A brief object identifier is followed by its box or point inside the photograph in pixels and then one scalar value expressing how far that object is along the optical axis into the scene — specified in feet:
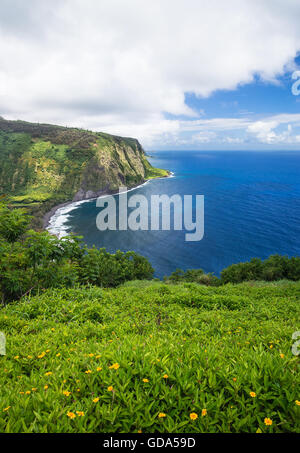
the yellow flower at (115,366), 9.09
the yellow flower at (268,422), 6.96
